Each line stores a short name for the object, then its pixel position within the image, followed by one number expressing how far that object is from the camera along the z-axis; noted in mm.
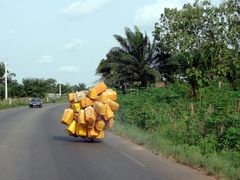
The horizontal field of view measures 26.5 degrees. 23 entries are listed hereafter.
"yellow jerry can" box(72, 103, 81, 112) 18091
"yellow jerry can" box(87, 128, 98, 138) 17986
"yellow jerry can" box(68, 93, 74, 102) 18297
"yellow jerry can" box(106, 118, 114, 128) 18098
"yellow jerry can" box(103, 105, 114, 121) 17859
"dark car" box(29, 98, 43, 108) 72325
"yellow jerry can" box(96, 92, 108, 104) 18016
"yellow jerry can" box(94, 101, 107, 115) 17578
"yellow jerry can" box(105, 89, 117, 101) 18302
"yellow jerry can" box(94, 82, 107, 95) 18281
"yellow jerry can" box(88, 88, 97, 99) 18078
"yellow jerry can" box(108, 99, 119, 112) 18172
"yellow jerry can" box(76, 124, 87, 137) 18031
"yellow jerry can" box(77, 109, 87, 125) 17594
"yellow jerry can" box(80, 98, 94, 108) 17938
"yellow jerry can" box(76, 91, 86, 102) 18138
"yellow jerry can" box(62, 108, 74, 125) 18141
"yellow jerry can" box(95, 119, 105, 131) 17844
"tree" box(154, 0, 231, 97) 42781
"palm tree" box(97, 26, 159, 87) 44719
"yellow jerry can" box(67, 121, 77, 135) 18142
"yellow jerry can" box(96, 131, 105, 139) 18197
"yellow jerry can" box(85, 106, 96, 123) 17391
